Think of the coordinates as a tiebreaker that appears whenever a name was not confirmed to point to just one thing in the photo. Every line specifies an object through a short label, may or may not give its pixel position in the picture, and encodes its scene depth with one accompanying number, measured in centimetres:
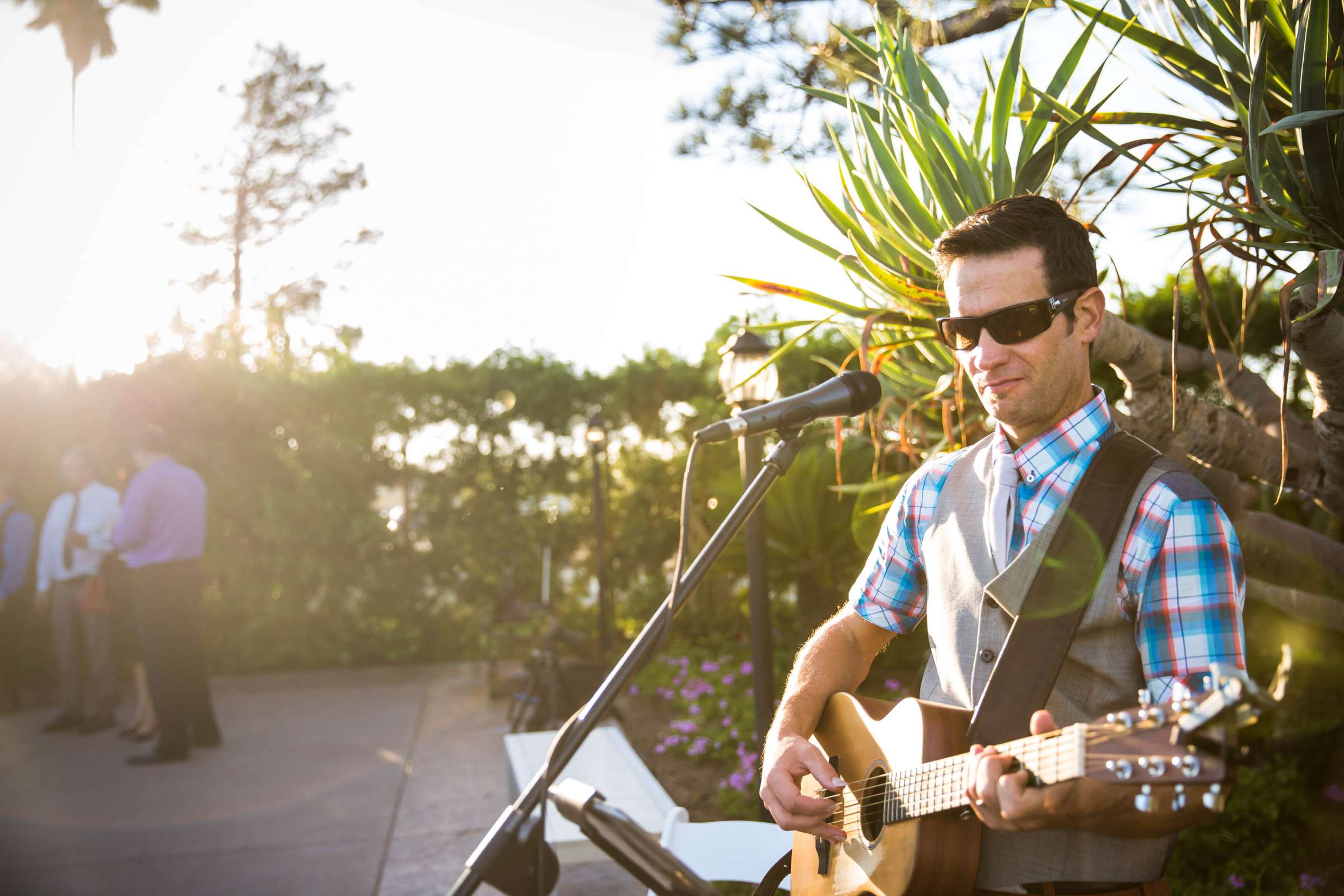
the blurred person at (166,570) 580
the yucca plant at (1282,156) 206
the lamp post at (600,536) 900
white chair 253
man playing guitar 147
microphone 187
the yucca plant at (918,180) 256
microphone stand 166
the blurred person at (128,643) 665
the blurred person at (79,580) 674
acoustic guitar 116
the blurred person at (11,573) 715
